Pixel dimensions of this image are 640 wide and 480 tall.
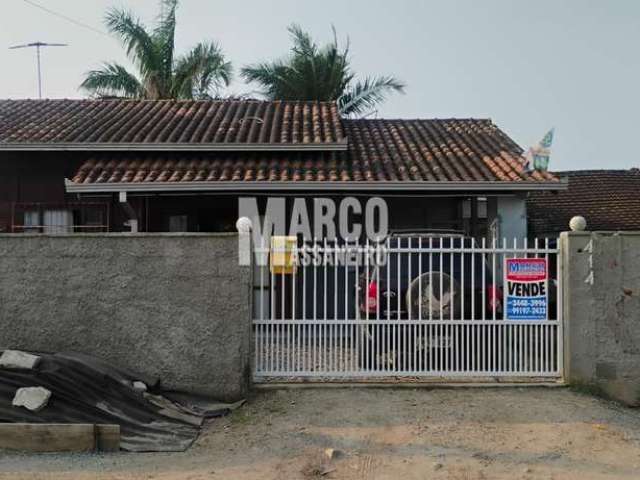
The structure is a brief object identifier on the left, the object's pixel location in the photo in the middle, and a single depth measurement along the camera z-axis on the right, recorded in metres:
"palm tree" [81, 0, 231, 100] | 19.25
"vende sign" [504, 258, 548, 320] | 6.36
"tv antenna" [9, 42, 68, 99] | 18.11
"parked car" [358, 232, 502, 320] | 6.32
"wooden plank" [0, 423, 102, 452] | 4.91
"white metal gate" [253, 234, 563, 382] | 6.27
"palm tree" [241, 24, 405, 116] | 20.75
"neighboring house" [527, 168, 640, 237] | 16.83
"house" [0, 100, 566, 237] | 9.66
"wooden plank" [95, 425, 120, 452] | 4.97
